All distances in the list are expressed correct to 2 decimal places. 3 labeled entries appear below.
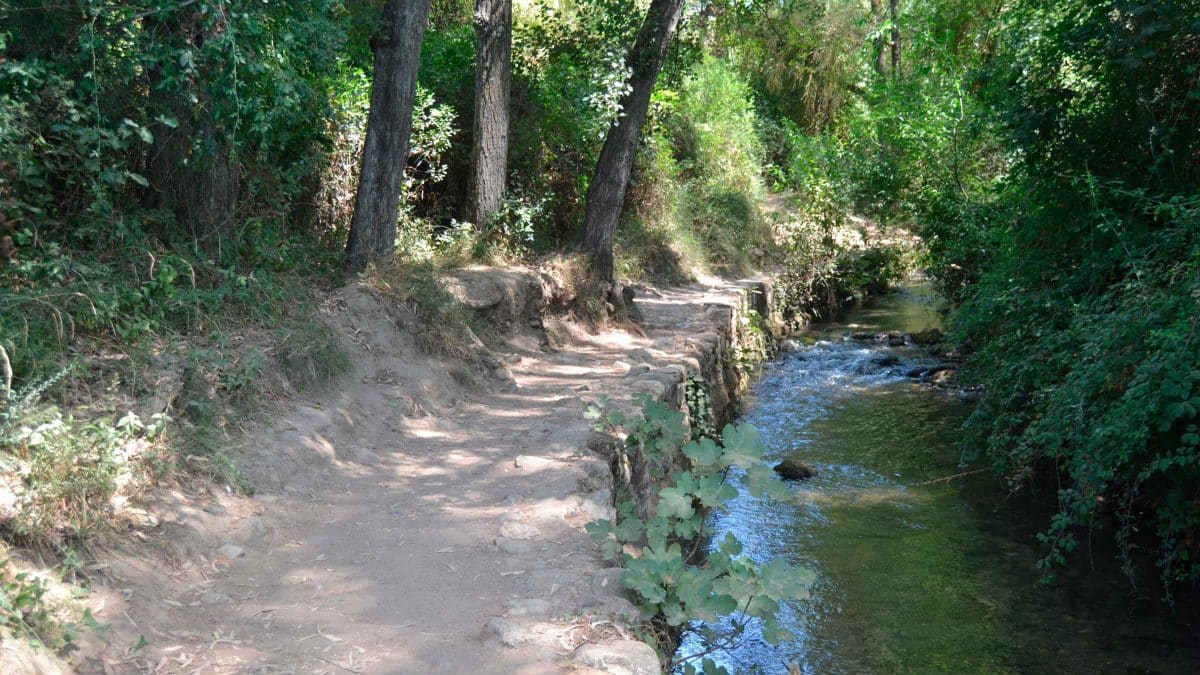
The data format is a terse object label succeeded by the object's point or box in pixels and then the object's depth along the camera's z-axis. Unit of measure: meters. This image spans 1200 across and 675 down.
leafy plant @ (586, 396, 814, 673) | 3.84
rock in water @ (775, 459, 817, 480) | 8.84
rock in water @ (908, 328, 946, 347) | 14.64
